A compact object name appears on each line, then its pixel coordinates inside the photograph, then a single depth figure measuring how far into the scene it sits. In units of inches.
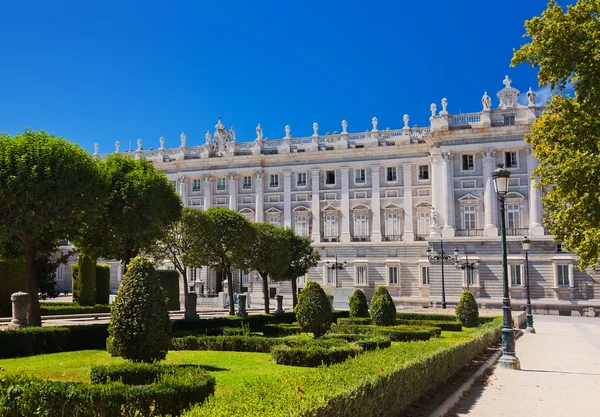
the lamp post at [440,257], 1731.1
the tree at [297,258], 1542.8
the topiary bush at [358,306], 1147.3
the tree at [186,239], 1213.7
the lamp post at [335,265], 2045.4
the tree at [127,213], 973.2
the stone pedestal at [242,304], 1172.7
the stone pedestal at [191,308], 1025.5
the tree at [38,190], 753.0
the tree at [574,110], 616.4
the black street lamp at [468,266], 1776.6
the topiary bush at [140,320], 475.8
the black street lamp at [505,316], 639.8
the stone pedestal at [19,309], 786.8
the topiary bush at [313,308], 733.3
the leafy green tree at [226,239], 1228.5
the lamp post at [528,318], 1131.9
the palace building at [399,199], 1822.1
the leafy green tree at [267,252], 1349.7
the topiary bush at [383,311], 959.6
